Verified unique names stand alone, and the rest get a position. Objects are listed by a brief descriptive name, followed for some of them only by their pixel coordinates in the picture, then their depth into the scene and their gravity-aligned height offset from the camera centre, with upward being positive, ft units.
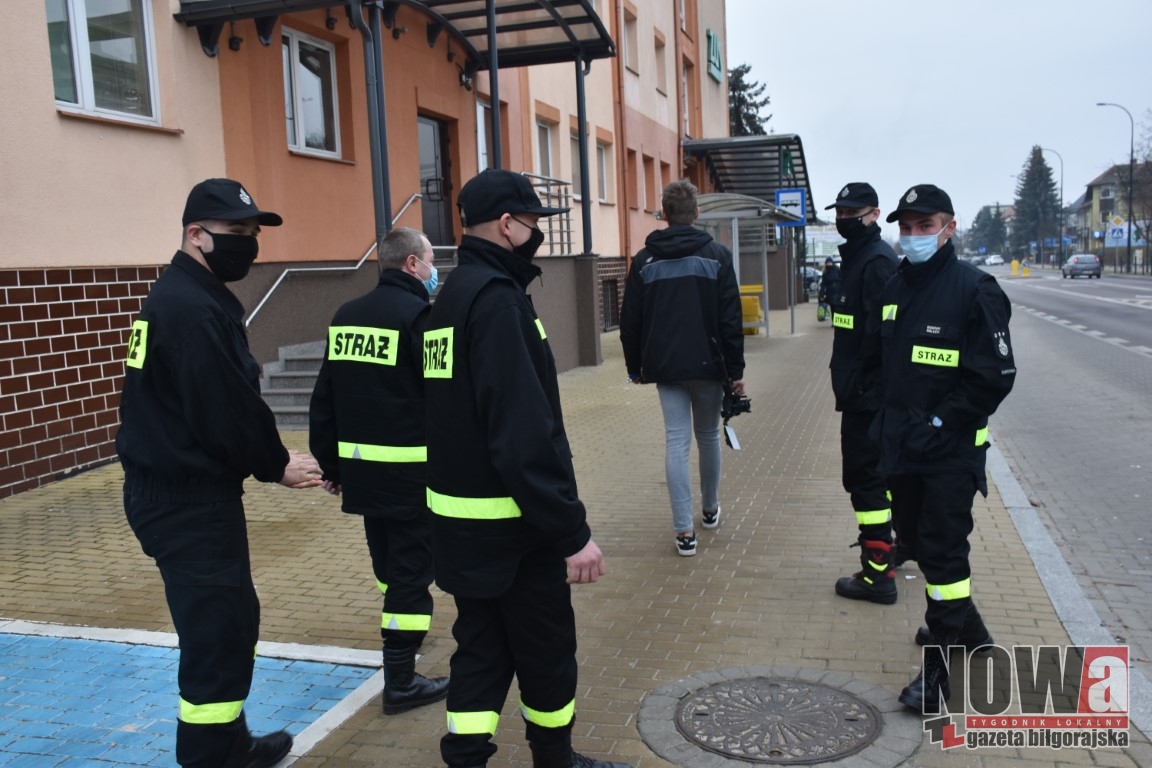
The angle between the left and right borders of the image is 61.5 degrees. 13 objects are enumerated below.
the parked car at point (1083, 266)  204.44 -2.84
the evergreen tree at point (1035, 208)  384.68 +19.26
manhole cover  11.50 -5.70
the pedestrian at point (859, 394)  16.02 -2.07
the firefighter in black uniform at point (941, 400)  11.97 -1.78
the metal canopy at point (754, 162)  93.09 +11.31
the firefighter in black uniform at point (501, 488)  9.08 -2.03
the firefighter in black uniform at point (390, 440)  12.69 -2.10
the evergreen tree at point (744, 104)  171.63 +28.80
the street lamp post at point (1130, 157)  200.92 +19.84
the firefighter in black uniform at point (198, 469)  9.84 -1.86
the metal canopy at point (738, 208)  62.11 +3.85
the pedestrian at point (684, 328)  18.93 -1.16
